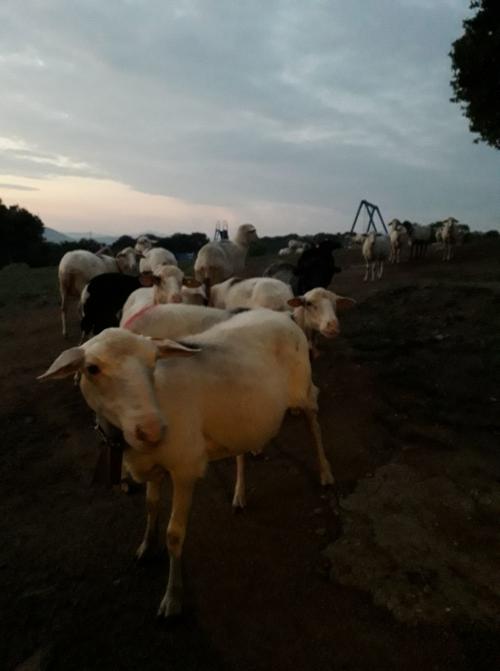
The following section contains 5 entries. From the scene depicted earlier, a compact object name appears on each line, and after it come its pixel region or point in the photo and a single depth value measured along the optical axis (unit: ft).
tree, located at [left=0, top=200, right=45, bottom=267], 115.85
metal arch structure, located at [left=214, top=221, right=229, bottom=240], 69.56
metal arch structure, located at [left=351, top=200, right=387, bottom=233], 112.98
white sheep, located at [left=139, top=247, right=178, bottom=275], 37.81
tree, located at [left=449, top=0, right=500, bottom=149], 49.49
